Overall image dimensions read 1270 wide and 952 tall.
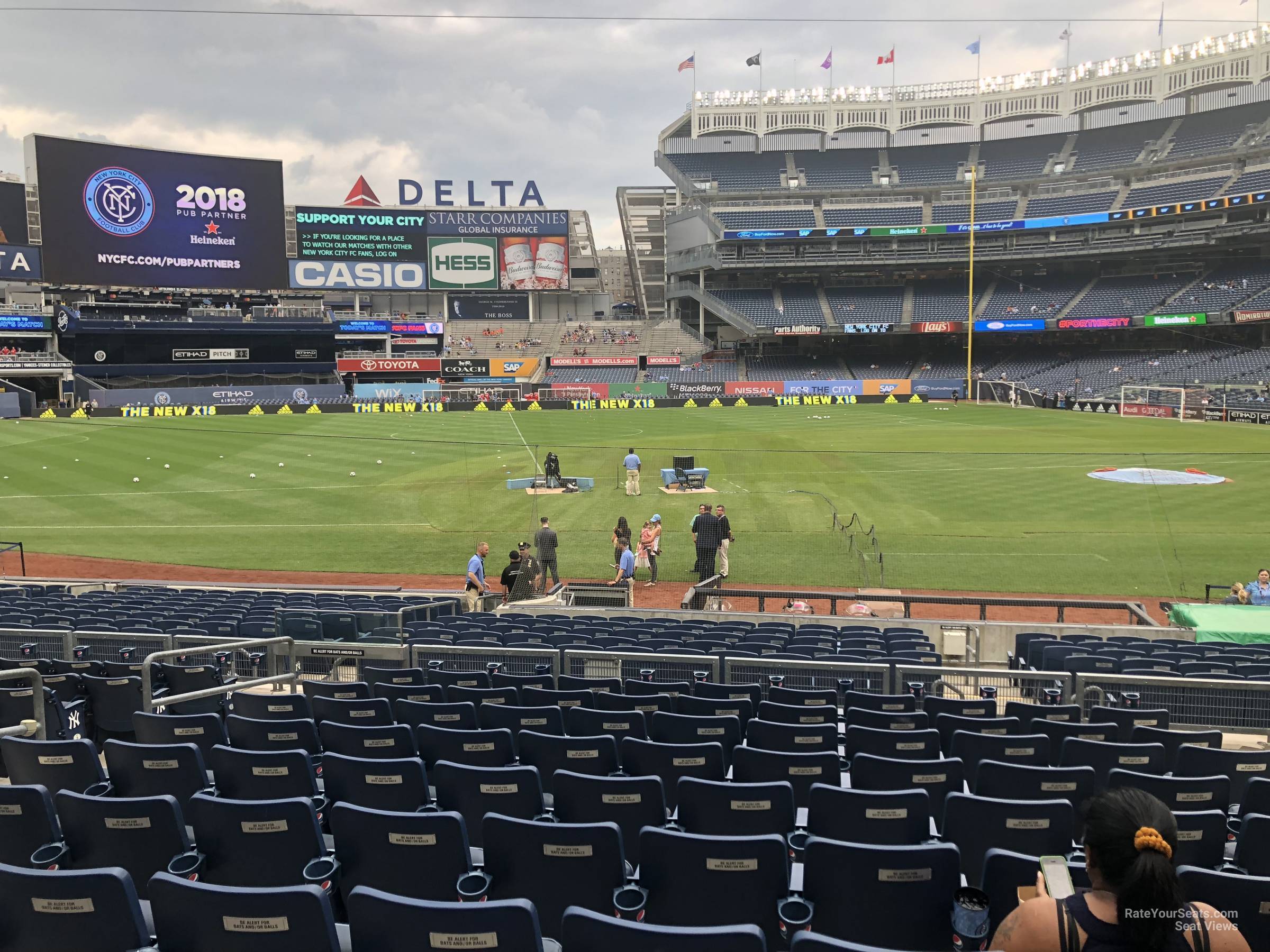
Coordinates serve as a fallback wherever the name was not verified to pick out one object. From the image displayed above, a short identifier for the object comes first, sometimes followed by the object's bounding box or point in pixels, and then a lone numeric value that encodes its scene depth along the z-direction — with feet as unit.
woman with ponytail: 9.11
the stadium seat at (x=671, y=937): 9.72
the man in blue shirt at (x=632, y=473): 95.81
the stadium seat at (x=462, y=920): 10.09
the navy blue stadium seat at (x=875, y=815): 15.14
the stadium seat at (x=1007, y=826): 15.03
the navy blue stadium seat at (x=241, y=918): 10.56
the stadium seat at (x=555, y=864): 13.28
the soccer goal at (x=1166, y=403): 178.09
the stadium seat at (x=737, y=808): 15.70
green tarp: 43.60
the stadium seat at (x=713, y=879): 13.08
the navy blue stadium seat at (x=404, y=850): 13.64
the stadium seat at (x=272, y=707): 24.52
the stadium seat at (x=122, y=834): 14.42
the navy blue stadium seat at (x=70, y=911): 11.06
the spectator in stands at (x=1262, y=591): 51.37
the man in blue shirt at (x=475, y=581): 55.62
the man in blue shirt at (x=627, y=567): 60.70
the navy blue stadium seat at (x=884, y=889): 12.41
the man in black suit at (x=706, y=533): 64.85
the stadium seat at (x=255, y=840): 14.38
